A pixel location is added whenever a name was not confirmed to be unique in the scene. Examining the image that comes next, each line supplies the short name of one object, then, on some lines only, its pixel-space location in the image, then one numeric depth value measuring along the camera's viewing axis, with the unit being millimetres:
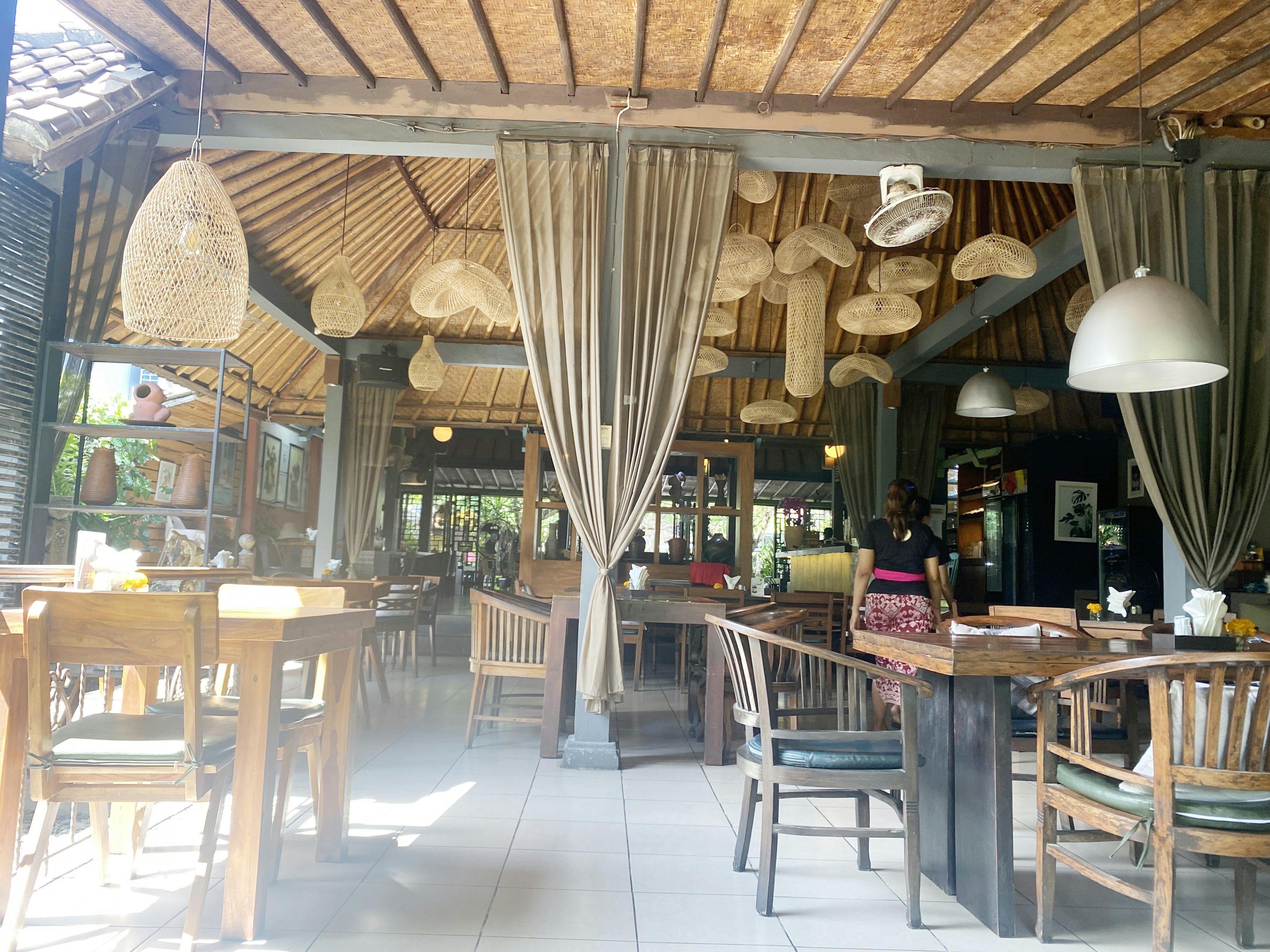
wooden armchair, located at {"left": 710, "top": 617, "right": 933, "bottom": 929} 2695
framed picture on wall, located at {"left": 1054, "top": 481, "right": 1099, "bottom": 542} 12133
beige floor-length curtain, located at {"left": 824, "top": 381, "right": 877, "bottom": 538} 10156
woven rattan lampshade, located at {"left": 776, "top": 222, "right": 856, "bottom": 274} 5637
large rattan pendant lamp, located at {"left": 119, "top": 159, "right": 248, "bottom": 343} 3871
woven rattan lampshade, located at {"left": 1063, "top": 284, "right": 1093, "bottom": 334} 6449
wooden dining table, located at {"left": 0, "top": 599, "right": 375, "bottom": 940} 2328
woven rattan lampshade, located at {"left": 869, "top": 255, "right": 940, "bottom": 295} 6246
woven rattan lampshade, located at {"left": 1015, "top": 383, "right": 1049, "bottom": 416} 8328
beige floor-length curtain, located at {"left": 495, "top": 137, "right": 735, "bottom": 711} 4941
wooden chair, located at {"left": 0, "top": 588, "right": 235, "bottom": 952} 2219
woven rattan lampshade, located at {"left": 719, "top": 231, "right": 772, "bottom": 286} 5953
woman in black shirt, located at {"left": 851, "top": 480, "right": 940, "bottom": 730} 5160
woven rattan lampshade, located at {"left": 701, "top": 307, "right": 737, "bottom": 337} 6902
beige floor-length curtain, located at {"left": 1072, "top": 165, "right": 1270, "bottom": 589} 4824
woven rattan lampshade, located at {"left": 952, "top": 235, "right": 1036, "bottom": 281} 5336
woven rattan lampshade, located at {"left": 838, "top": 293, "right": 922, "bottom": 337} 6168
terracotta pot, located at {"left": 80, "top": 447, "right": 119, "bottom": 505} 4832
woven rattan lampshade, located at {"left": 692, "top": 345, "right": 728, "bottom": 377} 7637
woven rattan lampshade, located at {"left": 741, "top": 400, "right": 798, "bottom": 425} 8602
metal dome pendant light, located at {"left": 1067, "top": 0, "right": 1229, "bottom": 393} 3027
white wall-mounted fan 4539
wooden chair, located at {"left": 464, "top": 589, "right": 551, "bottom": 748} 5027
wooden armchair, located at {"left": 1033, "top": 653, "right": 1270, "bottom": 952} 2137
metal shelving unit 4723
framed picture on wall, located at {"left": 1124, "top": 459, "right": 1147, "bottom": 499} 11547
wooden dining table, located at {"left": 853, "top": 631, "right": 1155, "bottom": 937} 2609
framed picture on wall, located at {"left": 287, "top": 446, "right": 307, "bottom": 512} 15164
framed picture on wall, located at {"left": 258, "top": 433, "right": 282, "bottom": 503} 13750
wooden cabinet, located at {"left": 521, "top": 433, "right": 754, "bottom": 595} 10188
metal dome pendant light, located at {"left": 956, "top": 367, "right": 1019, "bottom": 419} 6465
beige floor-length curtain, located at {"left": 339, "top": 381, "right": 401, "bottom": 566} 9664
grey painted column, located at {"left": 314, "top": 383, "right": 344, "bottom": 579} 9445
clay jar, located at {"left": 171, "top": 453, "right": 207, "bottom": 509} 4973
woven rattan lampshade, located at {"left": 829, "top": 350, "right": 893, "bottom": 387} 7602
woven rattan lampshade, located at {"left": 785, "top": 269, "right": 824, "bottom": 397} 6477
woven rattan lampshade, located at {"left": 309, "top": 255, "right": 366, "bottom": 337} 6246
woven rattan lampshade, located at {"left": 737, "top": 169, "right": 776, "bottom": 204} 5531
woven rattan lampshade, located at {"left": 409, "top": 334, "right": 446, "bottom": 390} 8156
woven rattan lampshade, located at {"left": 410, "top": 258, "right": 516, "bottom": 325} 5915
